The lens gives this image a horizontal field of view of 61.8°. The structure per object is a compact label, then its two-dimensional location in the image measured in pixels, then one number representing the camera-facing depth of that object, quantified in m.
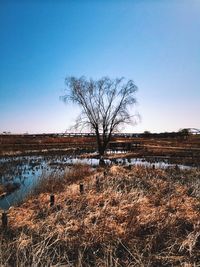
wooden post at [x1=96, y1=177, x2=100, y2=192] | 6.22
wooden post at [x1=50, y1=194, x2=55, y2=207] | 5.13
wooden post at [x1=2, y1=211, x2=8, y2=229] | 4.21
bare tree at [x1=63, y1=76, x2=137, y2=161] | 18.50
